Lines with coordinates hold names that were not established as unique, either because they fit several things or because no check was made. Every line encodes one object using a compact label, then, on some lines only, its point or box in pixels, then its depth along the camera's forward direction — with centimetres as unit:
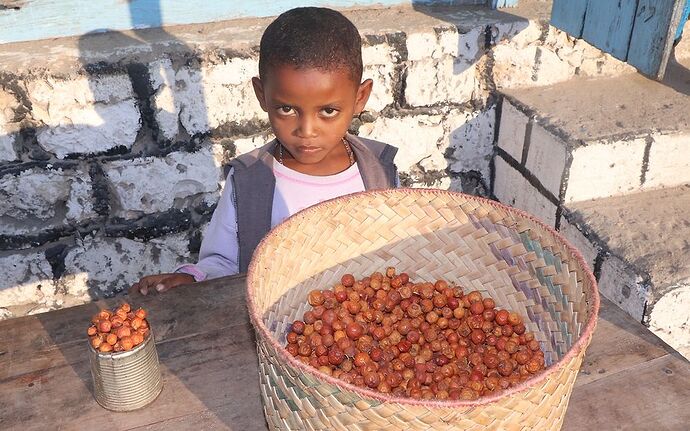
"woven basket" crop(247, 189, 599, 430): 94
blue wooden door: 227
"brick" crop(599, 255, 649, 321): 209
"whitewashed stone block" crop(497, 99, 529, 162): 266
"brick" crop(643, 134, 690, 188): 248
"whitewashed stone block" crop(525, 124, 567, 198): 246
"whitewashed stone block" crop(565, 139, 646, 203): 242
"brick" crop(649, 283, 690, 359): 207
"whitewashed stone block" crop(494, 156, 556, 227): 262
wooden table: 122
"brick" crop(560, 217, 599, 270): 229
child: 155
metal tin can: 118
